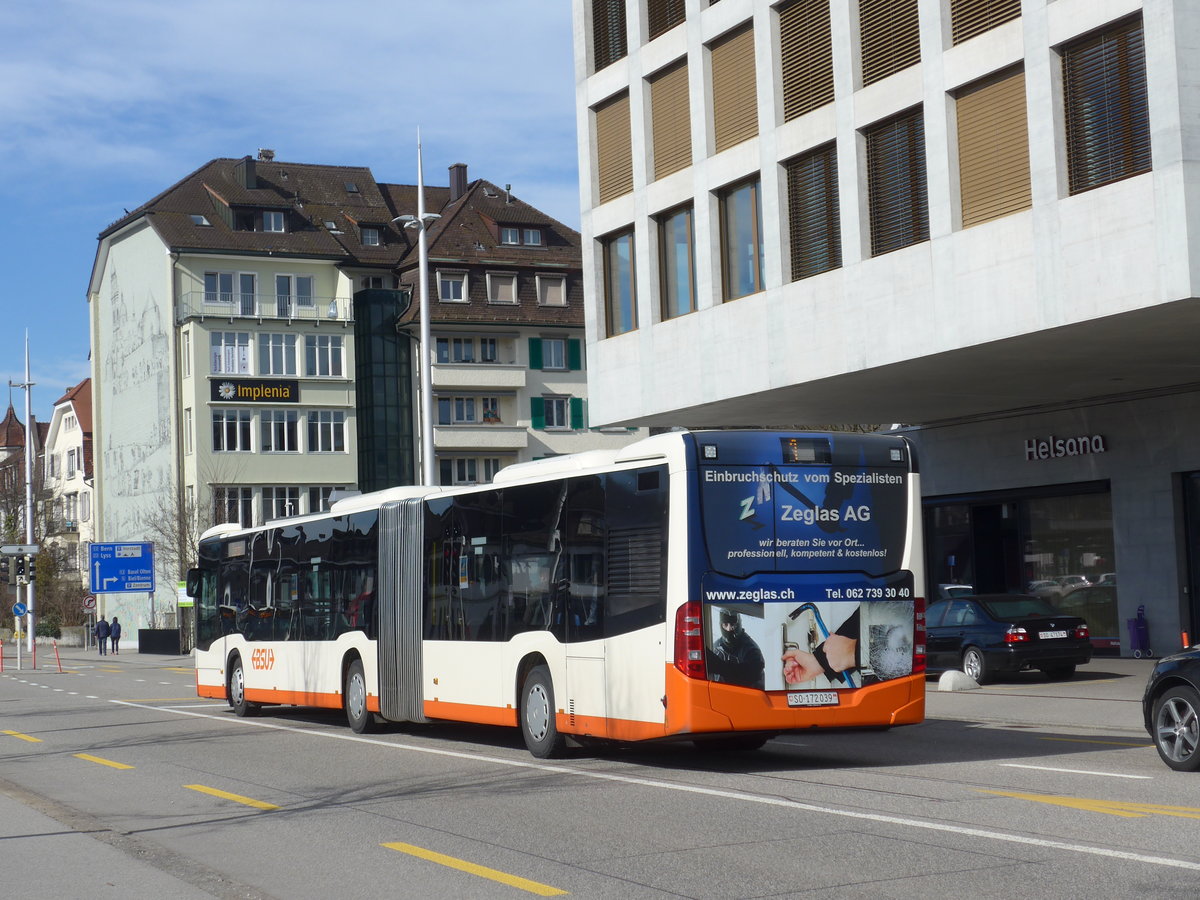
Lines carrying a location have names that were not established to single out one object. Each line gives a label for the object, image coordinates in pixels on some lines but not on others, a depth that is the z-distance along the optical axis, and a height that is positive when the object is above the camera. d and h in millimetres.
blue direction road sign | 67500 +1359
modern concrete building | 21031 +5018
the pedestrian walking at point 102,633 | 69125 -1389
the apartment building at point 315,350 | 76062 +11840
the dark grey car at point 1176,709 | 12375 -1124
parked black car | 24328 -1009
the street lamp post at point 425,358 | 35372 +5212
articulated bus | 13250 -87
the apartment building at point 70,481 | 98688 +8050
